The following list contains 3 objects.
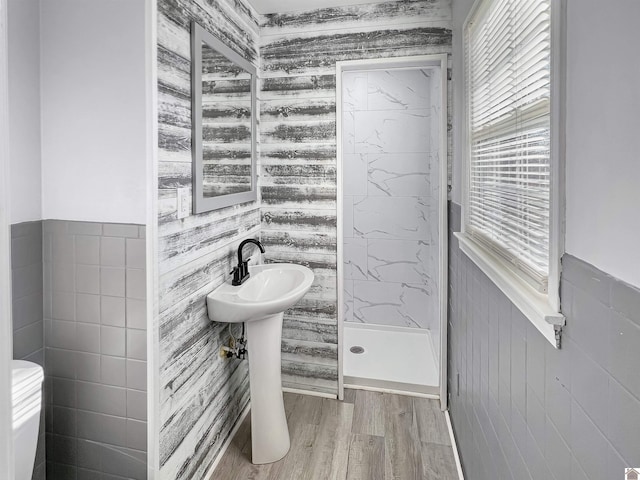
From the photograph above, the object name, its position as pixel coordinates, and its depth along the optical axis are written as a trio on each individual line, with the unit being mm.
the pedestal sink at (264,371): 1990
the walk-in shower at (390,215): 3495
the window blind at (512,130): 1053
